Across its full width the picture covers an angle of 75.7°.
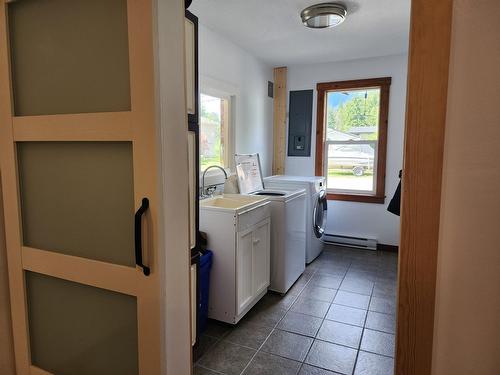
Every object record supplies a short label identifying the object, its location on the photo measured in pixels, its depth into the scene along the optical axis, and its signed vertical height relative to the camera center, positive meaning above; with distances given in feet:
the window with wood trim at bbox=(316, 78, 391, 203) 13.96 +0.74
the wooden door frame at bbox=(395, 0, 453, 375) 2.45 -0.20
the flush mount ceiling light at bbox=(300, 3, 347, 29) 8.43 +3.75
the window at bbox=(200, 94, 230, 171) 10.79 +0.79
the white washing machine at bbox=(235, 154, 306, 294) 9.80 -2.23
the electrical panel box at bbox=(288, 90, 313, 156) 14.94 +1.51
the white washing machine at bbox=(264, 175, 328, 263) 12.15 -1.88
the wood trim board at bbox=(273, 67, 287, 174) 15.20 +1.71
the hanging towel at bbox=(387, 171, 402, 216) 9.98 -1.57
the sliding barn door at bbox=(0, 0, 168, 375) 3.80 -0.40
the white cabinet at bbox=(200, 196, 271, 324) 7.80 -2.58
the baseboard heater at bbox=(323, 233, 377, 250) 14.46 -3.96
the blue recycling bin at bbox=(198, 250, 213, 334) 7.53 -3.11
